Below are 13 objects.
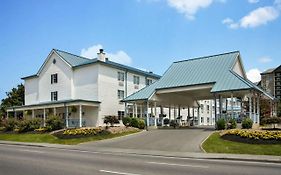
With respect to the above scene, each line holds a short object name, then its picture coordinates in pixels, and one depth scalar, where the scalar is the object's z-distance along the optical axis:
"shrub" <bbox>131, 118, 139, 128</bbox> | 33.19
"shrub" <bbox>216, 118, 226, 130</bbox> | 26.67
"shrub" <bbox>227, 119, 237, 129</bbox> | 26.80
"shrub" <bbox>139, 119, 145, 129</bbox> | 33.24
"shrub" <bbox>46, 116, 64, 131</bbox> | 32.81
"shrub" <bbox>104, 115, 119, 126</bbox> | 35.88
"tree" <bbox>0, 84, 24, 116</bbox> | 61.81
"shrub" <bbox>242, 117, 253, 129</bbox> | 26.02
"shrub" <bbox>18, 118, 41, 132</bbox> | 35.01
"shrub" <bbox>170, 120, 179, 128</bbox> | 38.30
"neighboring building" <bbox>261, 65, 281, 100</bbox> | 138.76
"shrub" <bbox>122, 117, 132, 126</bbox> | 33.64
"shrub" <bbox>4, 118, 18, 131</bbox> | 37.65
